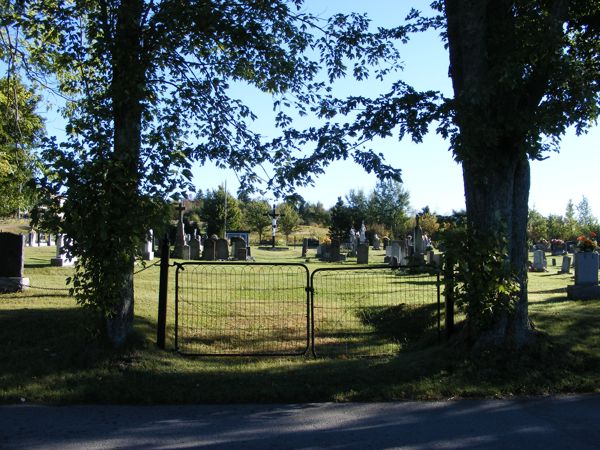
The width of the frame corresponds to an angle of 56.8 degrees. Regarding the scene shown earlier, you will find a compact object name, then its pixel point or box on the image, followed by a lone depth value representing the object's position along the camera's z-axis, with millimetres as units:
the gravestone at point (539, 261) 26062
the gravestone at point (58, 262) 17812
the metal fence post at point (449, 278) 7312
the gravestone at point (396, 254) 26500
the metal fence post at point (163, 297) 7895
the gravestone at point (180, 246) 27344
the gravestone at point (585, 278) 13195
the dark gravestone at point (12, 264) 12086
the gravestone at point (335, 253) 31922
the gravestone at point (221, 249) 28172
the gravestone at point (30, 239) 46550
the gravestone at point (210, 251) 27859
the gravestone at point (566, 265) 24267
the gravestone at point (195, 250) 28406
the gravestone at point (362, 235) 45159
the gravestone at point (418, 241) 27516
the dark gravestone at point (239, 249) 29414
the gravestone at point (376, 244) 51262
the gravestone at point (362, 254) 29781
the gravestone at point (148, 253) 23305
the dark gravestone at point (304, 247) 41344
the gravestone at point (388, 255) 29188
